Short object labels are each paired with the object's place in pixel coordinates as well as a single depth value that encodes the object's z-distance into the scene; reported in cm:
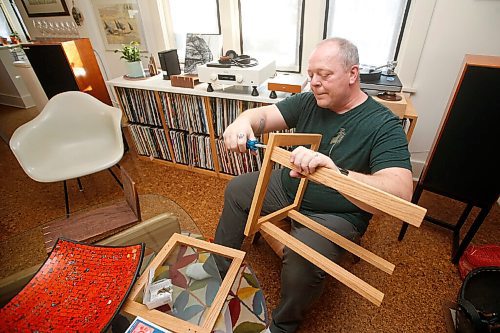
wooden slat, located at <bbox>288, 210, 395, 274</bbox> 78
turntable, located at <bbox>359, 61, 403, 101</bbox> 148
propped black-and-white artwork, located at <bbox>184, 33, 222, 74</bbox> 202
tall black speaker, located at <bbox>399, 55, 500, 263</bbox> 106
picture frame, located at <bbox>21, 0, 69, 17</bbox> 273
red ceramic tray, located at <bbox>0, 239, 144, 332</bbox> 74
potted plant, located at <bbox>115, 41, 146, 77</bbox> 212
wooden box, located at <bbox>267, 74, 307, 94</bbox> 158
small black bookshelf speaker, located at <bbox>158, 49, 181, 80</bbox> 200
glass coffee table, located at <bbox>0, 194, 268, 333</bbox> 87
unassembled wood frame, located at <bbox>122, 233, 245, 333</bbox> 76
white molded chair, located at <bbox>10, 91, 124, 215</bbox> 164
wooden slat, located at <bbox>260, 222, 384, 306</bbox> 71
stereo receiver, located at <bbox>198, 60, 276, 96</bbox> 164
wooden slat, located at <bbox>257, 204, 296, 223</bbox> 100
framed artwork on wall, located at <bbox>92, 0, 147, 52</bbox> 237
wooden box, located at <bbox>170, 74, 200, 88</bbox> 188
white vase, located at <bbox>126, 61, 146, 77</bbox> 212
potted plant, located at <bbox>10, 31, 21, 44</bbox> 327
